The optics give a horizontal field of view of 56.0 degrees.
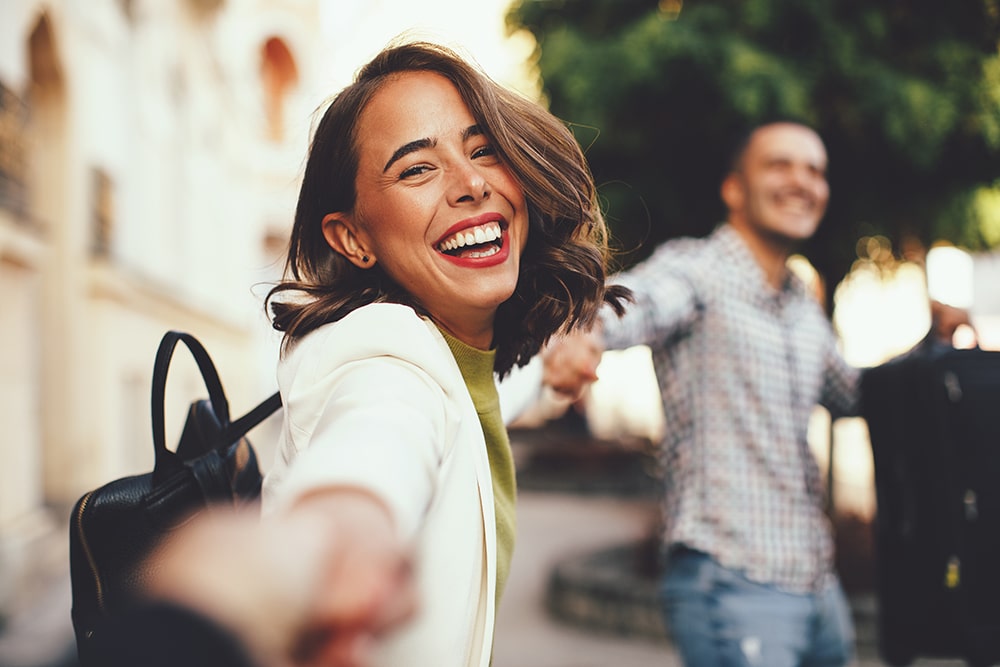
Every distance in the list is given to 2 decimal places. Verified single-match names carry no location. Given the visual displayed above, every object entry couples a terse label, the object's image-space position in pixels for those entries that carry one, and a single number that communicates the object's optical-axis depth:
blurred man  2.49
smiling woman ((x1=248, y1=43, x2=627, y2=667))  1.02
